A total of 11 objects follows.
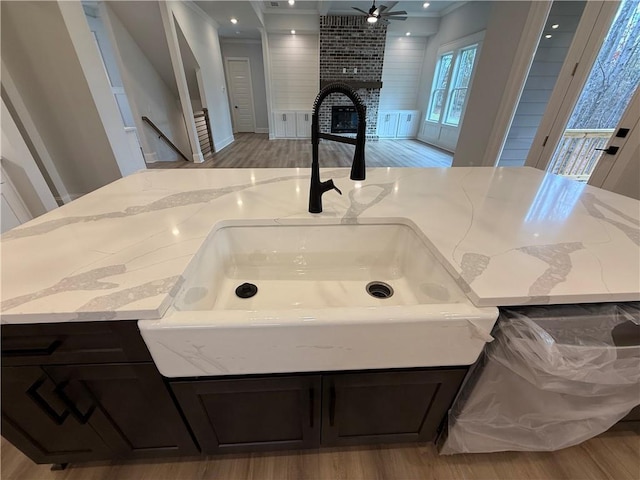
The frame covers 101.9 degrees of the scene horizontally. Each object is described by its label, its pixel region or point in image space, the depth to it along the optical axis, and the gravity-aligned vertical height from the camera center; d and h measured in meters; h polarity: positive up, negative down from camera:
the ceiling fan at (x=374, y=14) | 4.61 +1.24
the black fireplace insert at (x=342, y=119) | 7.29 -0.65
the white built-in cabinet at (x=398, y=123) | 7.72 -0.77
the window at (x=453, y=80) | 5.73 +0.33
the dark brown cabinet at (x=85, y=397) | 0.62 -0.74
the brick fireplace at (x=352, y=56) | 6.59 +0.85
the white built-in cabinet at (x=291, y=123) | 7.48 -0.80
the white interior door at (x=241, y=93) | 7.87 -0.06
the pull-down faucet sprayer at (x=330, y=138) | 0.79 -0.14
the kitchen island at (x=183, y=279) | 0.60 -0.40
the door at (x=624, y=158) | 1.76 -0.37
